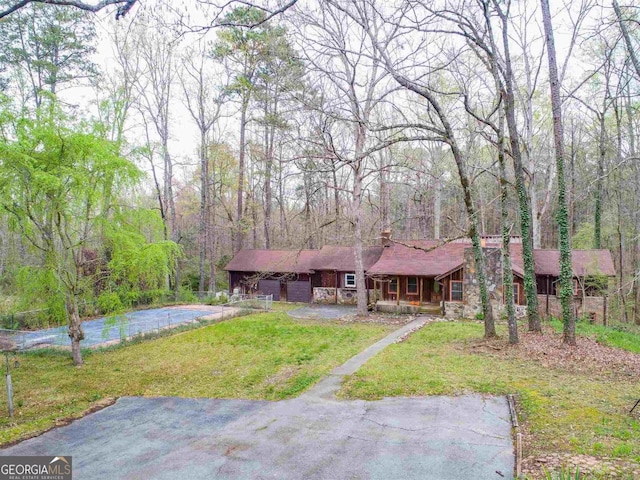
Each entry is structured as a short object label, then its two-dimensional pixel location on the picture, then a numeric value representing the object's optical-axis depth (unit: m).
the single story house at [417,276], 20.23
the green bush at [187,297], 27.25
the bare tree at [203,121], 28.44
